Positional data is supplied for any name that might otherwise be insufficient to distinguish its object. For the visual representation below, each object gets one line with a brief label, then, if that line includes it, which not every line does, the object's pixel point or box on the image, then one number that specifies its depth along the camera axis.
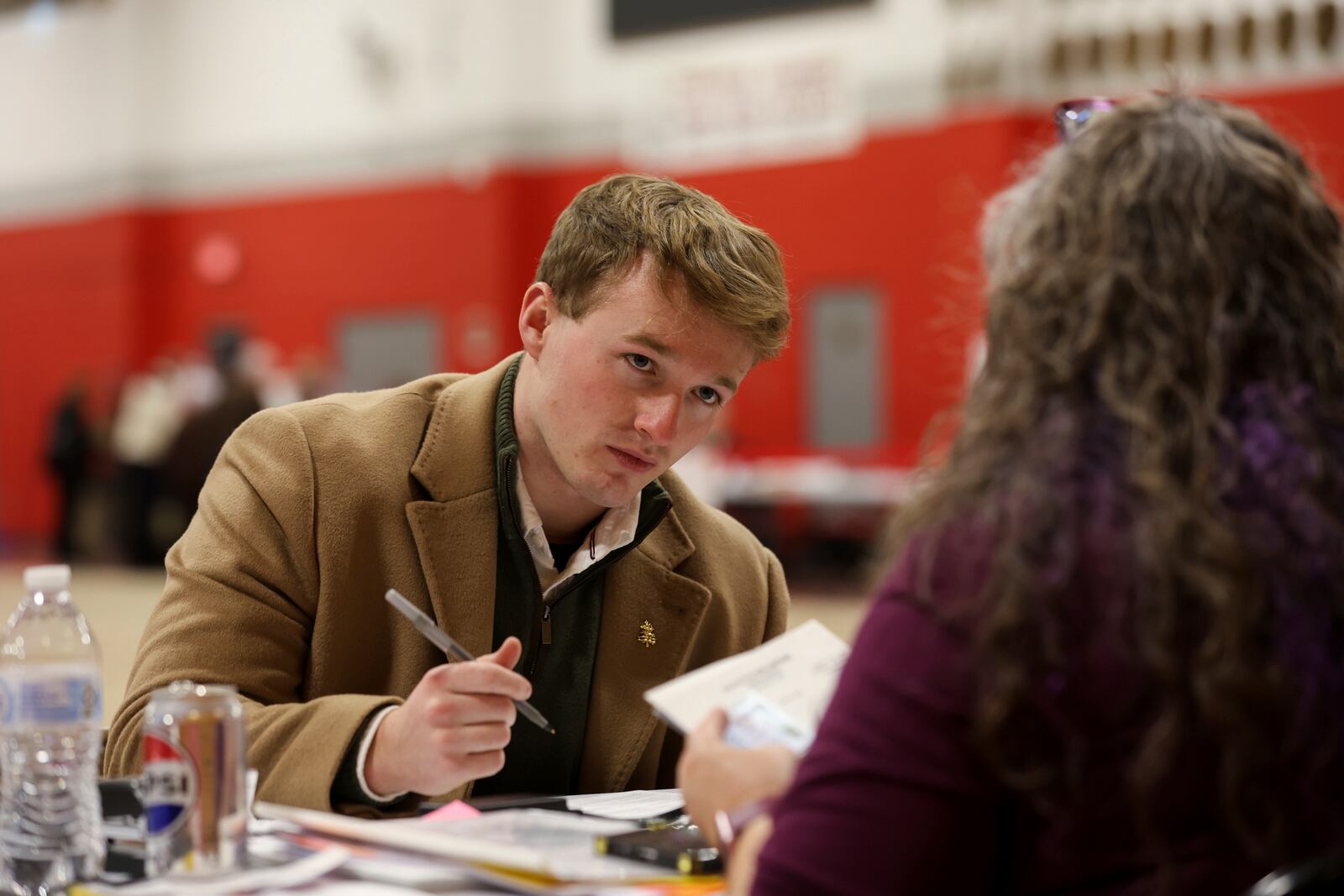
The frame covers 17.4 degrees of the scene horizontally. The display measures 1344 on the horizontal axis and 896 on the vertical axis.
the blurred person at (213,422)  12.74
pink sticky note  3.02
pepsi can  2.89
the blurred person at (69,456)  16.38
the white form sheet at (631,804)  3.14
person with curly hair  2.67
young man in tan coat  3.28
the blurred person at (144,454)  15.45
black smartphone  2.92
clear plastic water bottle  2.92
